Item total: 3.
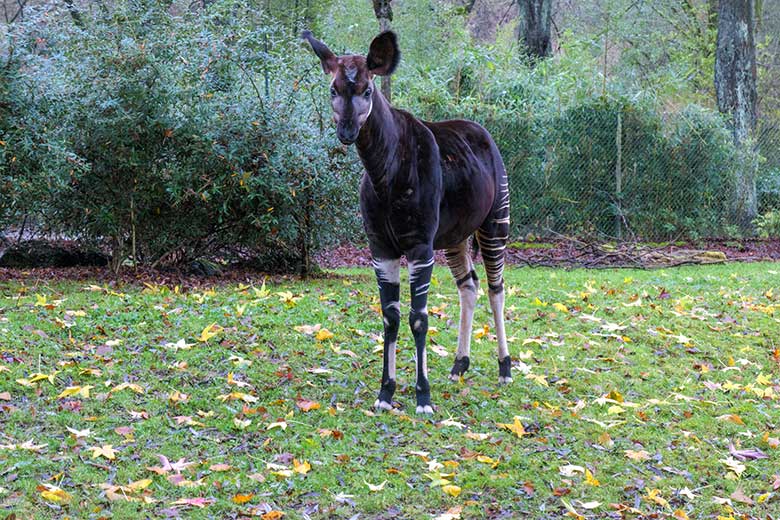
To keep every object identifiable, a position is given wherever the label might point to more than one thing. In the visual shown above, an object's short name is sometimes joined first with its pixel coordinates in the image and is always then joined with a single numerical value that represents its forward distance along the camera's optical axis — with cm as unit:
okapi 523
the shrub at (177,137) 939
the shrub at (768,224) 1571
